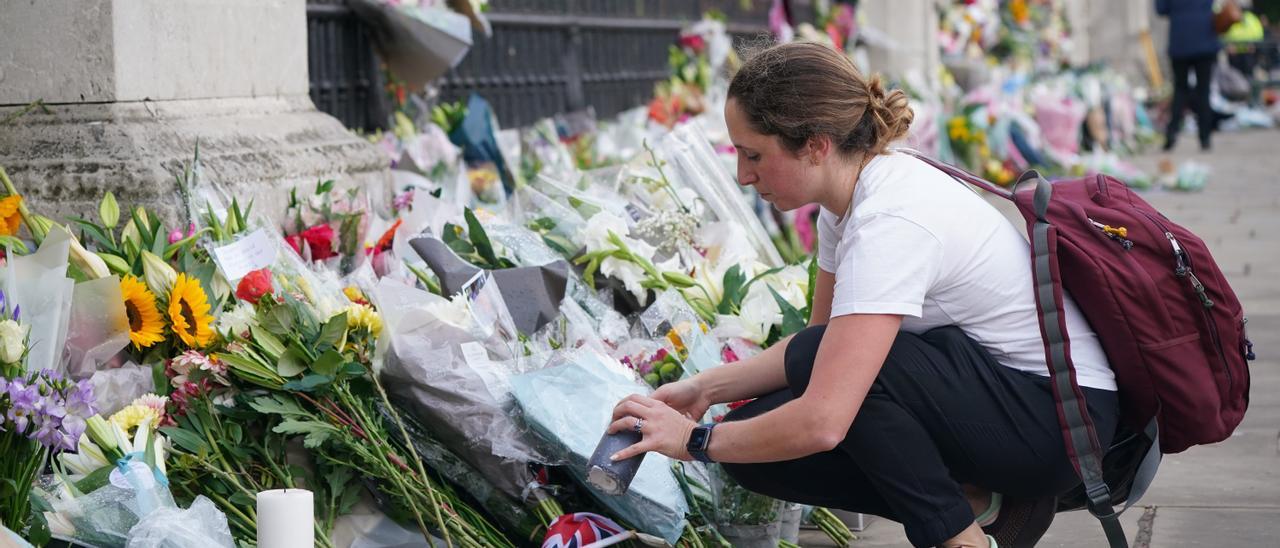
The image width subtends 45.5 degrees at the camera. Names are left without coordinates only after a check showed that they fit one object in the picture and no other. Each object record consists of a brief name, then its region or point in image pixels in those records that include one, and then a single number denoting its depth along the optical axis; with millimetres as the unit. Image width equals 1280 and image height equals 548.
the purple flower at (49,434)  2526
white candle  2301
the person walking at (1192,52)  13344
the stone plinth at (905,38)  11992
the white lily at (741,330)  3309
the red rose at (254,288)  2936
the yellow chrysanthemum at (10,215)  3113
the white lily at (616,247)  3576
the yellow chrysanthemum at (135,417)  2676
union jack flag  2732
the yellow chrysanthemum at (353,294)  3129
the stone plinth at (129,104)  3402
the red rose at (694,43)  8336
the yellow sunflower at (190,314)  2877
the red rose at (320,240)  3506
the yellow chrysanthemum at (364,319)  2881
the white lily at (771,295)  3342
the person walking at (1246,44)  19875
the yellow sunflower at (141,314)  2879
